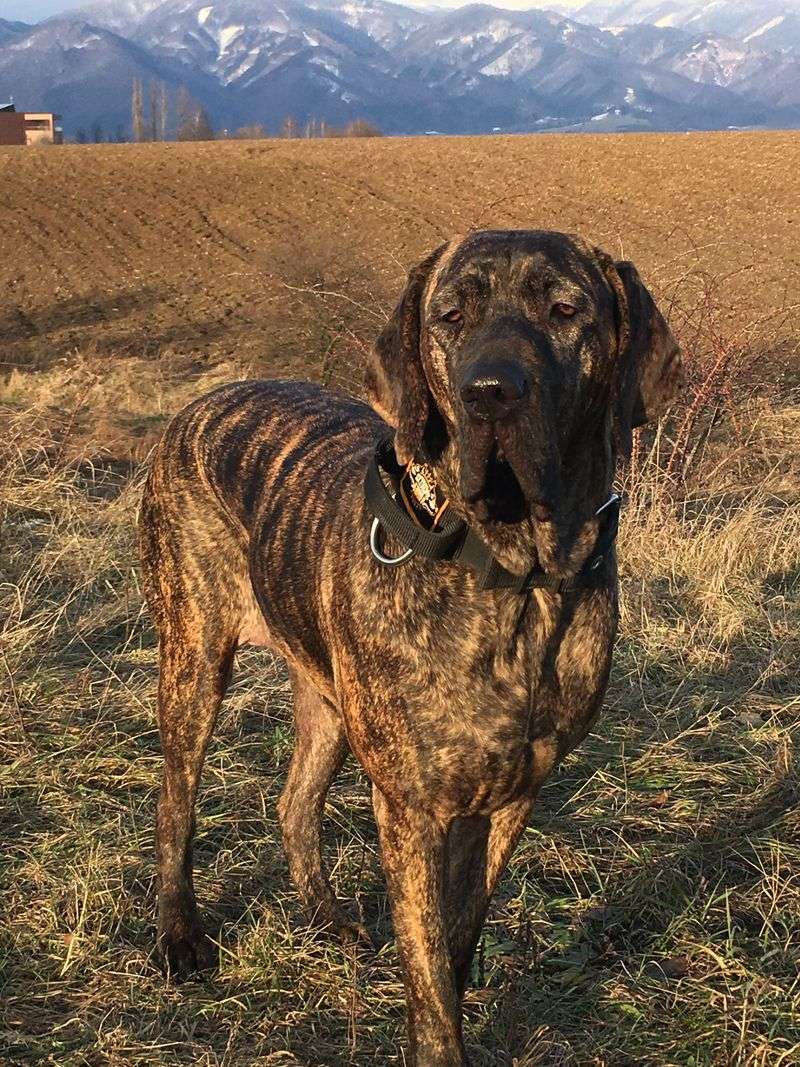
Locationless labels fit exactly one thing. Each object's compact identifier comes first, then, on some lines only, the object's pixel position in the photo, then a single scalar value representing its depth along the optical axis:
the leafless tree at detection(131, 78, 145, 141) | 119.07
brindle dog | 2.44
